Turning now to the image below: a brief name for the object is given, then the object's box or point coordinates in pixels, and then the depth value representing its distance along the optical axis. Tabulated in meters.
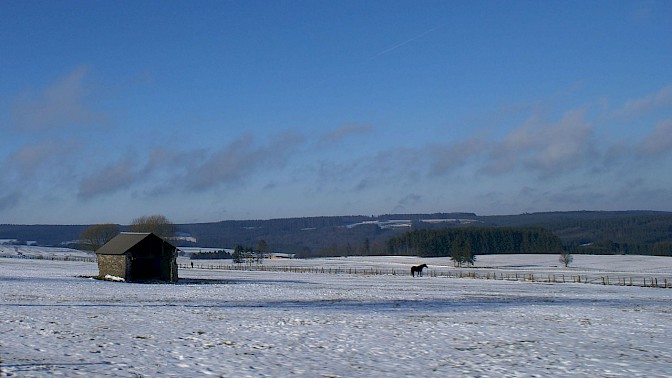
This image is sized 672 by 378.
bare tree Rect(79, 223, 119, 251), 126.69
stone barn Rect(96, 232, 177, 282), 54.22
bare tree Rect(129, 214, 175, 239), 131.75
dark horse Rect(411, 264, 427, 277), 74.81
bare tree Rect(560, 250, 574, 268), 111.38
